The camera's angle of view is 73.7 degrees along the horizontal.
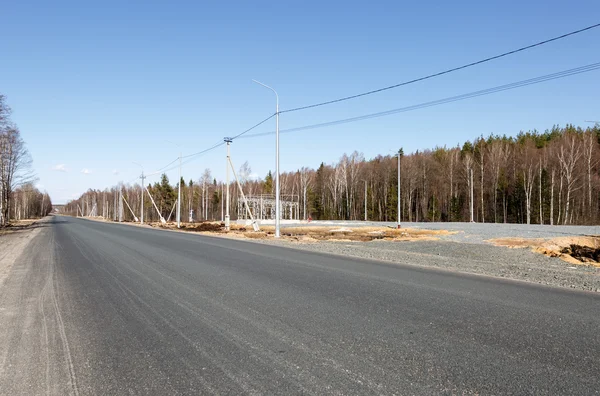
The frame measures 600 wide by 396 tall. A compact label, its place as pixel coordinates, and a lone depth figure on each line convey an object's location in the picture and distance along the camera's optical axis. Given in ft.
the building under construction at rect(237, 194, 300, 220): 230.95
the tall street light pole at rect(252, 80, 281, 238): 90.54
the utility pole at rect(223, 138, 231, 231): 135.48
